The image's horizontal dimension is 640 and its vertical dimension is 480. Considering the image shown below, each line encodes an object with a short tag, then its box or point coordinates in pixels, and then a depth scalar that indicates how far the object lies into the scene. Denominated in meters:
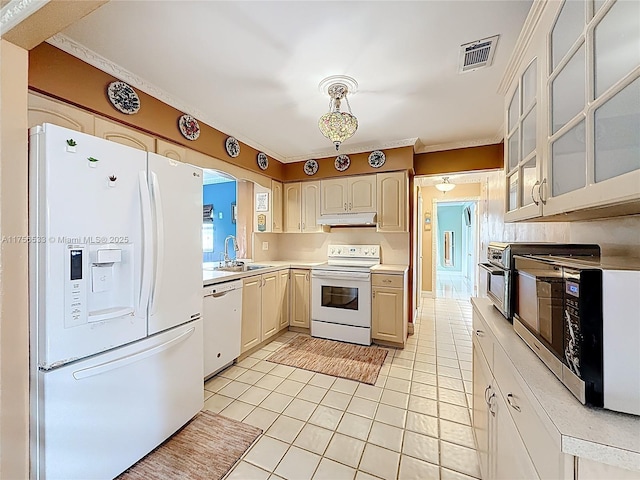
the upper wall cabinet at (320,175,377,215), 3.63
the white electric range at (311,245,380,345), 3.25
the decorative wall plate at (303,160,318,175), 3.96
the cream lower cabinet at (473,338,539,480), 0.85
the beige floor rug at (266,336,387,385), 2.63
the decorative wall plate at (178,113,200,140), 2.46
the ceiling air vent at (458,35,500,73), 1.67
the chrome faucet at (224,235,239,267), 3.33
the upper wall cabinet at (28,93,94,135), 1.61
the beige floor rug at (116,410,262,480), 1.50
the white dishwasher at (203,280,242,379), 2.34
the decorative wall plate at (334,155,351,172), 3.74
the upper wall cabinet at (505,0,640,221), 0.69
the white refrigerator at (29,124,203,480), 1.20
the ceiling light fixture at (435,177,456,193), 4.66
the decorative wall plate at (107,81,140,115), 1.94
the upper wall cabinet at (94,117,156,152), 1.91
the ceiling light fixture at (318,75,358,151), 2.04
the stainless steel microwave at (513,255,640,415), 0.61
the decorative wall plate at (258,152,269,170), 3.62
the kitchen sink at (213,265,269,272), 3.17
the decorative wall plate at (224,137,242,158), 3.02
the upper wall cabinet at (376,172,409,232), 3.45
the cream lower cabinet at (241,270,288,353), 2.88
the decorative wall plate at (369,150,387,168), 3.53
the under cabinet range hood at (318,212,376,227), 3.56
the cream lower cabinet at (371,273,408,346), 3.13
